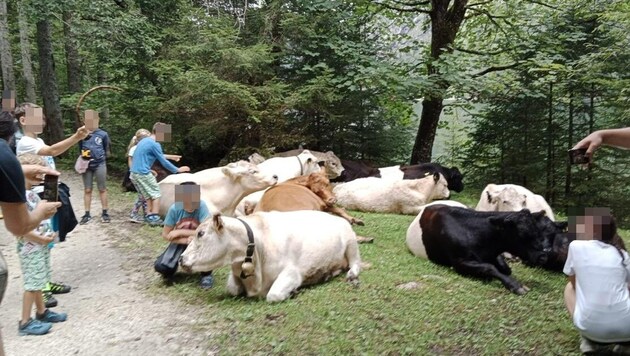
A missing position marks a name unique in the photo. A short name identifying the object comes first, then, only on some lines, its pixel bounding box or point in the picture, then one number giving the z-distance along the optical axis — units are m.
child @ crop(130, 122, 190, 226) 8.64
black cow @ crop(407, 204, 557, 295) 6.22
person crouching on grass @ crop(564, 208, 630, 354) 3.82
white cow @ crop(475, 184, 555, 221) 8.23
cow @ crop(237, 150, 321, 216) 10.91
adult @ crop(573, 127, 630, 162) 3.82
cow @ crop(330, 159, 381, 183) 13.49
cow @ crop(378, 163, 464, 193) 12.60
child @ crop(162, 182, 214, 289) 5.89
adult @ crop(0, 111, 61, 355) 2.67
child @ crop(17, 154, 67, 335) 4.73
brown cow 7.84
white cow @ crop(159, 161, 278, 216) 8.42
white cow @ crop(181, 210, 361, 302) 5.24
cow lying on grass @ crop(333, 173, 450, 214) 10.94
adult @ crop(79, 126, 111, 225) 9.02
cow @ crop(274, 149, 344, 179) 13.41
